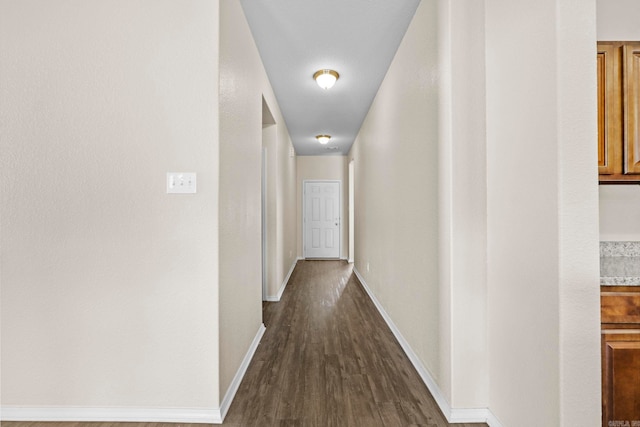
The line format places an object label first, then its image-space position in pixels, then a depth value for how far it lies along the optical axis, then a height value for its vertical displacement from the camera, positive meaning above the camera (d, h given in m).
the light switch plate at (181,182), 1.77 +0.18
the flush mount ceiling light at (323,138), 6.06 +1.47
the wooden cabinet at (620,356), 1.28 -0.57
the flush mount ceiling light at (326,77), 3.36 +1.45
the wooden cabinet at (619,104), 1.42 +0.48
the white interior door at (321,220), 7.95 -0.13
